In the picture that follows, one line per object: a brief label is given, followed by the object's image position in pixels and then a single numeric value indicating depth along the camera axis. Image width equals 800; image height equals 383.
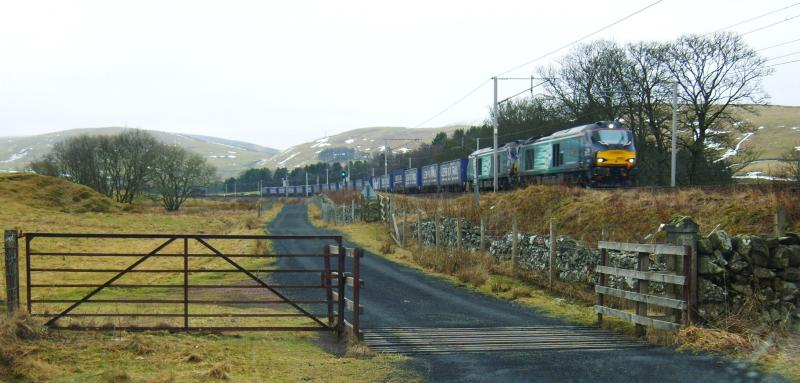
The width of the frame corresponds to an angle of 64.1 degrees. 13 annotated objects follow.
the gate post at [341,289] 9.76
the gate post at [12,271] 9.00
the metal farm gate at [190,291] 9.73
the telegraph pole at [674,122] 29.90
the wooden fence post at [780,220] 12.64
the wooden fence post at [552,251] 16.94
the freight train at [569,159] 28.23
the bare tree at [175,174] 80.81
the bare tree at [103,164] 77.81
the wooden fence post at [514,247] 19.59
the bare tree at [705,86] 42.16
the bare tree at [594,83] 49.66
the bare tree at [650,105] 45.94
